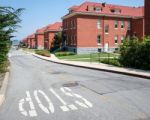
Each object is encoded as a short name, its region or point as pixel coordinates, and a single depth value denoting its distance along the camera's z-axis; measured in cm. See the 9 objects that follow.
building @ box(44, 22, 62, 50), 3981
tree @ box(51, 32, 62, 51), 3313
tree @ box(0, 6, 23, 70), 884
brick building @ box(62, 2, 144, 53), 2604
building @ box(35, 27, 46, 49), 5039
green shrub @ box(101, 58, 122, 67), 1224
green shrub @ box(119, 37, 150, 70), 1042
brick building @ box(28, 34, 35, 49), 6148
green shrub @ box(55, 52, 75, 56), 2525
